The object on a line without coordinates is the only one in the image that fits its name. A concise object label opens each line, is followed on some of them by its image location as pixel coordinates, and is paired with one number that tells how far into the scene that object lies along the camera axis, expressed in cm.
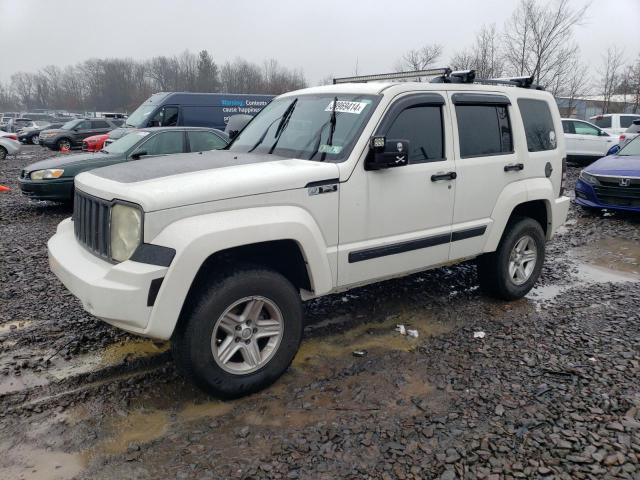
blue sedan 858
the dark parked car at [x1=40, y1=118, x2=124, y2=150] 2459
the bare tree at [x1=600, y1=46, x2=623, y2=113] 3788
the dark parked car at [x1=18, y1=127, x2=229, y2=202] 866
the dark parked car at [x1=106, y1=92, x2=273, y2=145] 1521
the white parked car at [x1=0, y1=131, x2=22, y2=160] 1941
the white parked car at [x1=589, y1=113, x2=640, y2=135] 1845
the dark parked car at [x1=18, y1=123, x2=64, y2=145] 3106
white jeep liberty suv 293
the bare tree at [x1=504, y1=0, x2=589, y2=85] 2514
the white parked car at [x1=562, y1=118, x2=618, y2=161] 1602
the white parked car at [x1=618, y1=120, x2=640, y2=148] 1557
